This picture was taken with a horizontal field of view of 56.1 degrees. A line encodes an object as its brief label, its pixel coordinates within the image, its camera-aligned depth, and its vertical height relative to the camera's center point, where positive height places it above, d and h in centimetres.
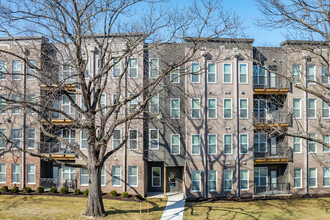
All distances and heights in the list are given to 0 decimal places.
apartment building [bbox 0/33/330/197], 2250 -114
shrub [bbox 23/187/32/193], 2188 -519
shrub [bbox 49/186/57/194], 2158 -516
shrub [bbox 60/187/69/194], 2150 -514
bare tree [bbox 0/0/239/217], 1405 +238
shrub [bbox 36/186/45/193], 2172 -513
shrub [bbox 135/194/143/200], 2085 -543
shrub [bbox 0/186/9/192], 2203 -519
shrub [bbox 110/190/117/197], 2130 -527
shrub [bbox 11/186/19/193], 2184 -517
